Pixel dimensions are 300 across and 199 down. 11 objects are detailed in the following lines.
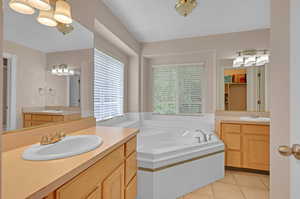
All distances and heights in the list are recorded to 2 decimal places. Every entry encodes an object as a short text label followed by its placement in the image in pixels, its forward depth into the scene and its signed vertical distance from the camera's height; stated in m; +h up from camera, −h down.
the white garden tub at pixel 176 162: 1.68 -0.78
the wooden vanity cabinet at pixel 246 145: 2.37 -0.71
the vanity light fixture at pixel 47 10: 1.11 +0.68
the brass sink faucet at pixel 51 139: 1.08 -0.29
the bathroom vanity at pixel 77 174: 0.58 -0.33
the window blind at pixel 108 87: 2.49 +0.22
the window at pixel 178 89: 3.40 +0.23
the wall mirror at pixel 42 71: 1.09 +0.24
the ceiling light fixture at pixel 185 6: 1.68 +1.01
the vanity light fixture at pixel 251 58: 2.82 +0.76
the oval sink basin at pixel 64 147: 0.82 -0.32
